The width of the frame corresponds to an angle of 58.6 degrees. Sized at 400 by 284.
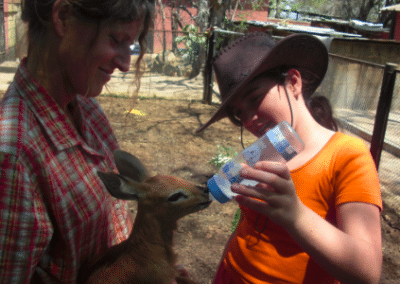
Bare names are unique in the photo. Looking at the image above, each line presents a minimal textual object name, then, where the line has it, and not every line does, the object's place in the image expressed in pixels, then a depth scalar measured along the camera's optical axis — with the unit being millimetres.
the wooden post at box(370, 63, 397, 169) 3493
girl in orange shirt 1152
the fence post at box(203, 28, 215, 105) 8898
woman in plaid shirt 1110
